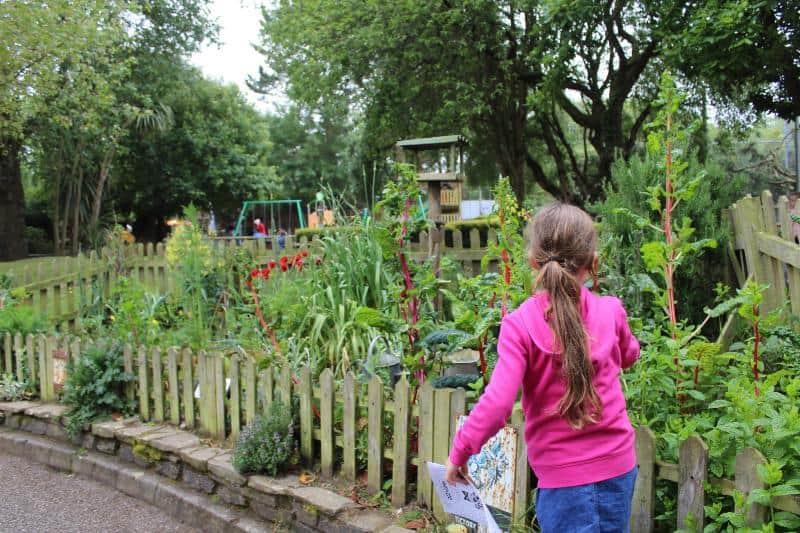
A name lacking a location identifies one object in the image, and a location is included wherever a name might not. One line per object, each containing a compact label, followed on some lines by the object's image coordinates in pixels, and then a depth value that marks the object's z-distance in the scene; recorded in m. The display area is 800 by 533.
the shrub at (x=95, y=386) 4.11
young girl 1.61
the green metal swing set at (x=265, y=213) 29.51
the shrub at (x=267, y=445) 3.08
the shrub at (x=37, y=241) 24.81
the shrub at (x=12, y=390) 4.85
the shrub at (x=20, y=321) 5.08
